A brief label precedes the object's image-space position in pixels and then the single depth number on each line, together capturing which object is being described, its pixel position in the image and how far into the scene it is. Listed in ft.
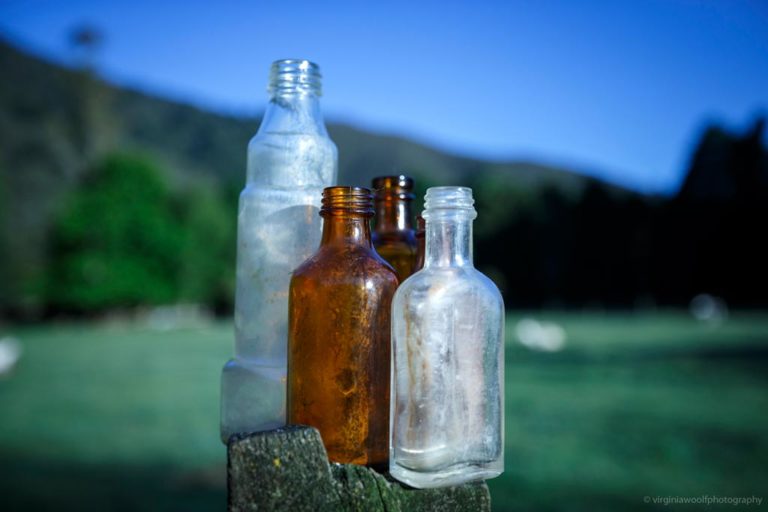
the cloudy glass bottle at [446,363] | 1.25
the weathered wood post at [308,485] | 1.21
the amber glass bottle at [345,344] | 1.28
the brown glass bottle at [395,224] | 1.50
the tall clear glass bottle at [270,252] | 1.42
